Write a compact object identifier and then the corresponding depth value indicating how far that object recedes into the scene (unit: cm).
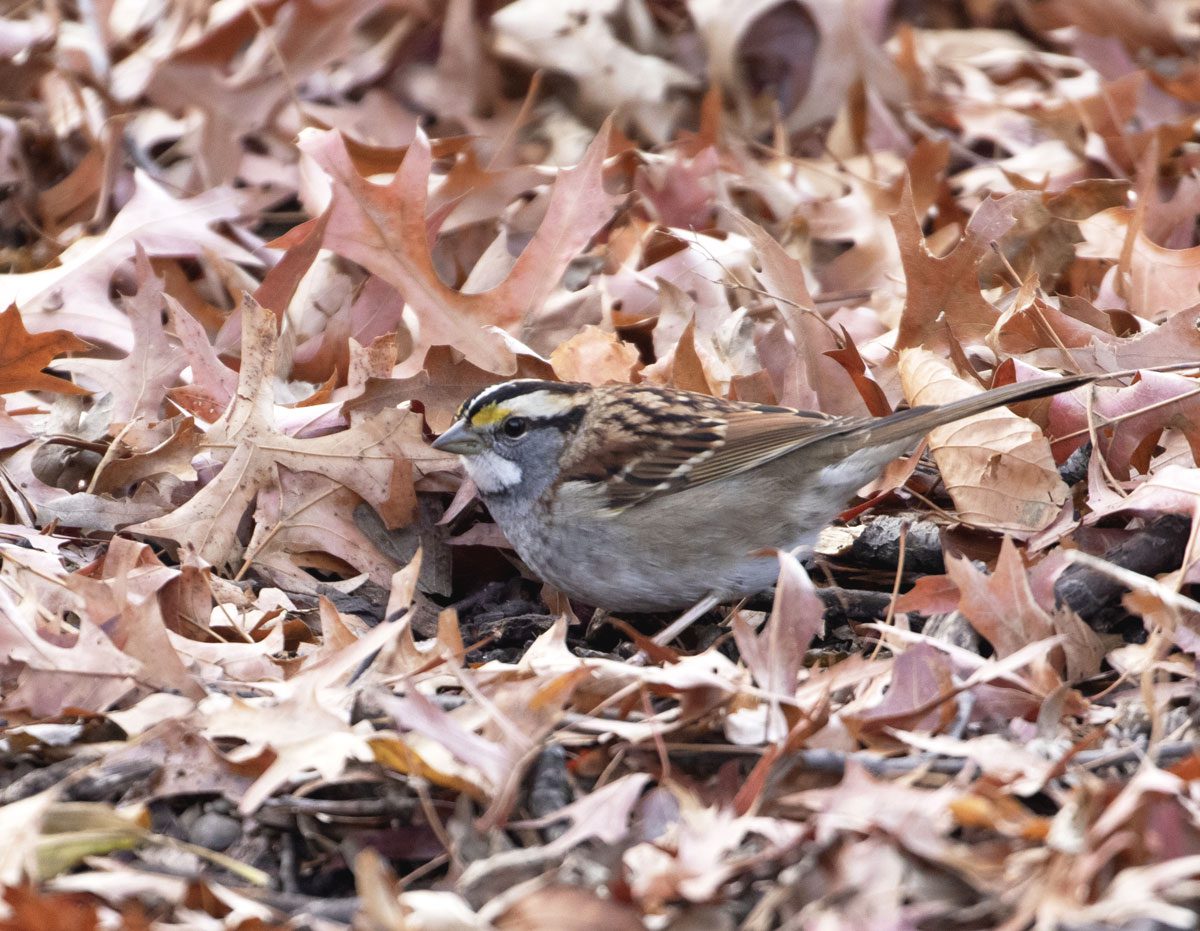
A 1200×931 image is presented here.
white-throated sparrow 837
